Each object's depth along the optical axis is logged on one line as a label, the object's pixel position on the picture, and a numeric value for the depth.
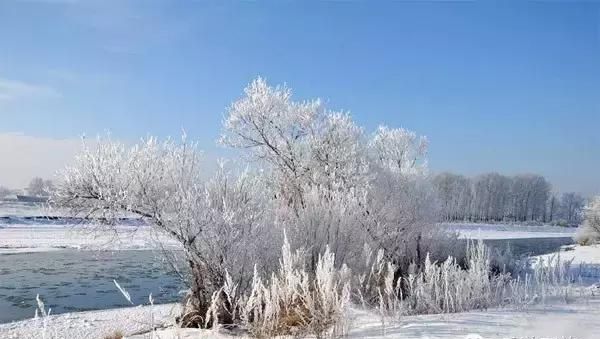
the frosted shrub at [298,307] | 5.75
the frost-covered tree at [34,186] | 106.71
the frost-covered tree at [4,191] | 113.60
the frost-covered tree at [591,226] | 34.34
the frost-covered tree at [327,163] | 15.96
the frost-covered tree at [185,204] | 10.05
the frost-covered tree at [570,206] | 117.89
